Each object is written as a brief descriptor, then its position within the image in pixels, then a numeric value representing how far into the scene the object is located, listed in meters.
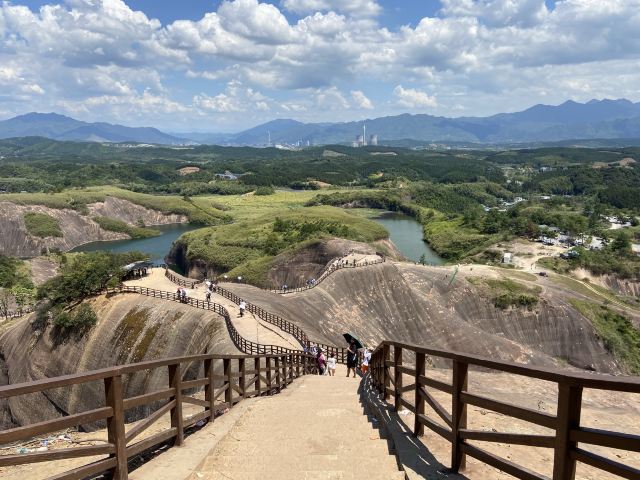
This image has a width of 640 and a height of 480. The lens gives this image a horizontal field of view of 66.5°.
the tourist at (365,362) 21.25
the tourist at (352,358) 21.17
